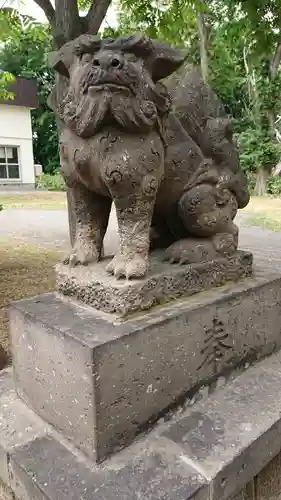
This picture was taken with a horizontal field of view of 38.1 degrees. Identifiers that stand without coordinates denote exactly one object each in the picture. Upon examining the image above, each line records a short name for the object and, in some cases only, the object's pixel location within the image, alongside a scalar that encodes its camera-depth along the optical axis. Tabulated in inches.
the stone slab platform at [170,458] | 45.3
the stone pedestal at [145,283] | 54.0
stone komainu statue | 50.1
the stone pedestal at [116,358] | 48.8
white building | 681.0
